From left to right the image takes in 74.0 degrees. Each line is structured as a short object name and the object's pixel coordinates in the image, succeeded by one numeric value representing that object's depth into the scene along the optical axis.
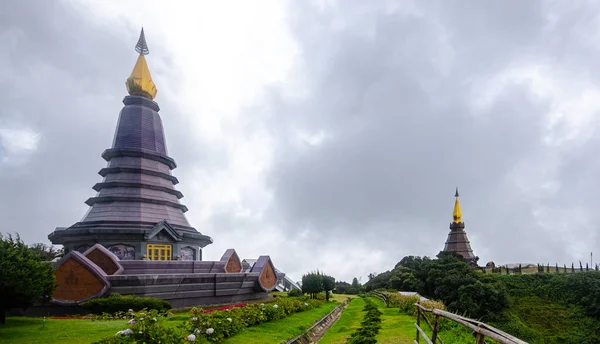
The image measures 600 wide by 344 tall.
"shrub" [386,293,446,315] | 17.76
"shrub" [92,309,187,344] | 8.44
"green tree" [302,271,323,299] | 31.66
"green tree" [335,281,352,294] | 54.03
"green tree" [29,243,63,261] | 32.66
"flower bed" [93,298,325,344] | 8.54
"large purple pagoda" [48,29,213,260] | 25.00
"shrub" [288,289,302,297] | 32.84
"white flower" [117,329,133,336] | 8.36
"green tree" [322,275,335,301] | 33.04
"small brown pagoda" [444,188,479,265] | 53.38
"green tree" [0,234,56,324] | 11.53
